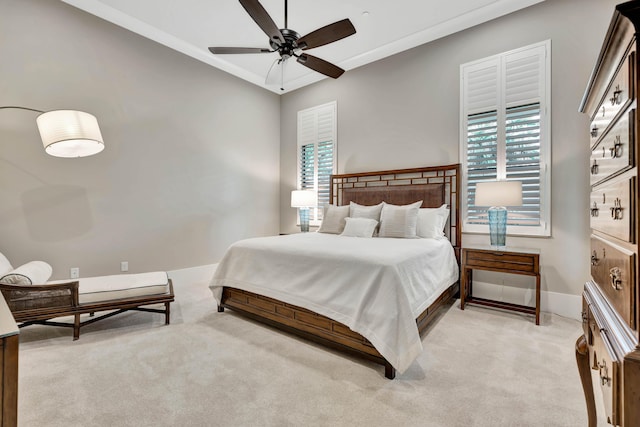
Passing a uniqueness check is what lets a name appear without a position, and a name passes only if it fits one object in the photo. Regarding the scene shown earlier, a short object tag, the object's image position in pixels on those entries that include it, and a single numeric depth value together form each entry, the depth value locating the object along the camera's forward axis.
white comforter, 1.97
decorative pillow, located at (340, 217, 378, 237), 3.69
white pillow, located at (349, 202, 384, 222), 4.03
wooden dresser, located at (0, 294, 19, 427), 0.83
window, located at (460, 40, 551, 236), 3.23
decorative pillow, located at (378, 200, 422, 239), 3.51
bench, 2.38
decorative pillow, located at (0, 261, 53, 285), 2.36
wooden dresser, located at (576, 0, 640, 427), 0.75
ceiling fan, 2.33
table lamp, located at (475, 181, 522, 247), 3.03
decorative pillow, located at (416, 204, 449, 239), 3.49
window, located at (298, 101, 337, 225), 5.20
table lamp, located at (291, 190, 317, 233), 4.90
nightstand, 2.86
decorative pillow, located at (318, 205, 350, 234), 4.10
